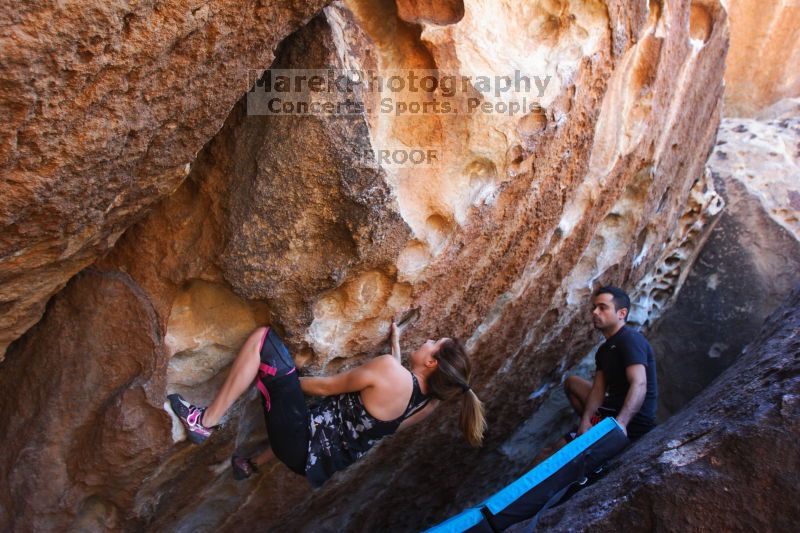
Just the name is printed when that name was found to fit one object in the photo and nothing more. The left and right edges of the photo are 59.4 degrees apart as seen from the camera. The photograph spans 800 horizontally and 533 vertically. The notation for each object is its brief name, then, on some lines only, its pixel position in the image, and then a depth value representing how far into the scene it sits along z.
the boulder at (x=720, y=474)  1.91
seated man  3.03
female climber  2.32
